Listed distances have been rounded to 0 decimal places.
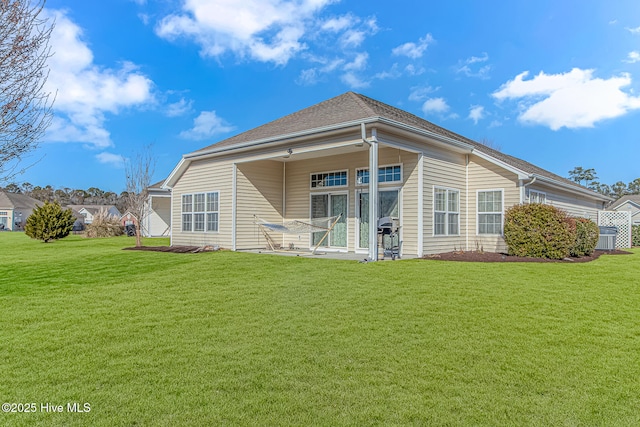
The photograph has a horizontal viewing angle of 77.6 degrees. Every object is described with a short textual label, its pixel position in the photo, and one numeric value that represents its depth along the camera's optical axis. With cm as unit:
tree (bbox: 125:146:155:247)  1867
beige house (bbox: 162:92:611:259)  993
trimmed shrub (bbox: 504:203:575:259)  948
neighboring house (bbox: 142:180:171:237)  2373
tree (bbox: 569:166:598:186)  5109
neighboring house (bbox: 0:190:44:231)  4594
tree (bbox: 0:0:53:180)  488
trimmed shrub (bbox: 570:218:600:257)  1018
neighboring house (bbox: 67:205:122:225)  5772
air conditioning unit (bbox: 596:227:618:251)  1384
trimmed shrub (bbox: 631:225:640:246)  1817
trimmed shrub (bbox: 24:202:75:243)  1862
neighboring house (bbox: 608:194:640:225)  3403
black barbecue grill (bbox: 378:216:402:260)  994
